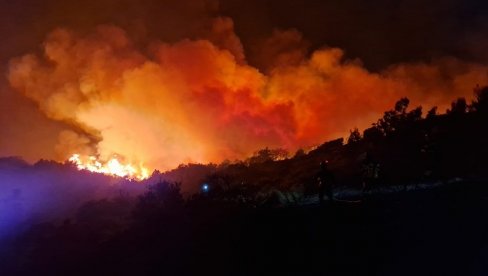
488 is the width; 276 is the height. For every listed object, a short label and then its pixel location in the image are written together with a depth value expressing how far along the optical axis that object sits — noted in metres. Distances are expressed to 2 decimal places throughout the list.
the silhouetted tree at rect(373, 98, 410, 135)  31.72
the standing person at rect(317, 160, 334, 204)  22.19
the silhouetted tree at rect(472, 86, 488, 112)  29.72
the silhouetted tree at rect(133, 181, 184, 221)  25.75
